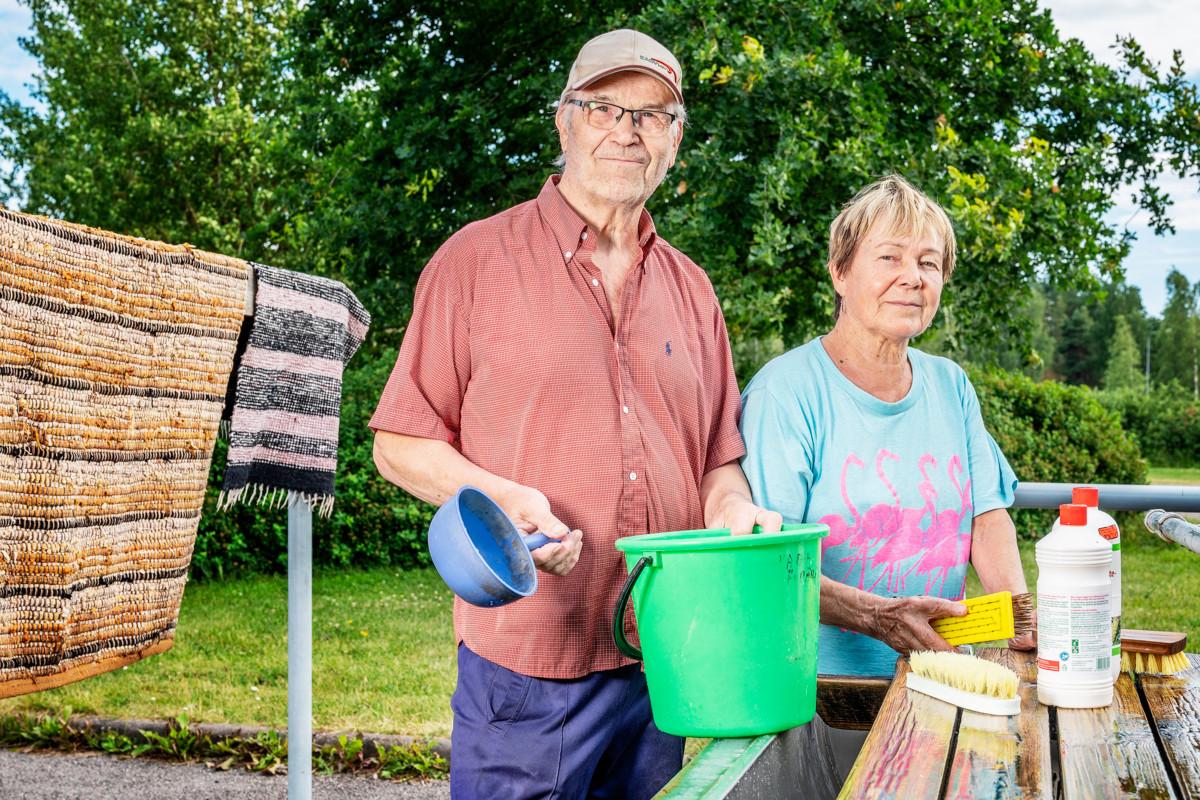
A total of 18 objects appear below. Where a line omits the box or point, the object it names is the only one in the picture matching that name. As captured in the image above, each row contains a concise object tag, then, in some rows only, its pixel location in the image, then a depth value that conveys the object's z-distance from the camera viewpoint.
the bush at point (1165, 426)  26.55
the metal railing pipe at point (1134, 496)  2.74
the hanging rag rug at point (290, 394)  2.56
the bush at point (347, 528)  7.90
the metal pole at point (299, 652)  2.88
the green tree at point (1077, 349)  85.38
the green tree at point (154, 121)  16.12
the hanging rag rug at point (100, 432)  2.09
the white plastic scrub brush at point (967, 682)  1.67
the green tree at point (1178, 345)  76.94
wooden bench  1.40
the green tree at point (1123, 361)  73.81
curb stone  4.61
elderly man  1.97
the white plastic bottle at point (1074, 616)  1.65
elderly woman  2.14
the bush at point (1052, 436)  10.27
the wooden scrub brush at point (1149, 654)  1.94
